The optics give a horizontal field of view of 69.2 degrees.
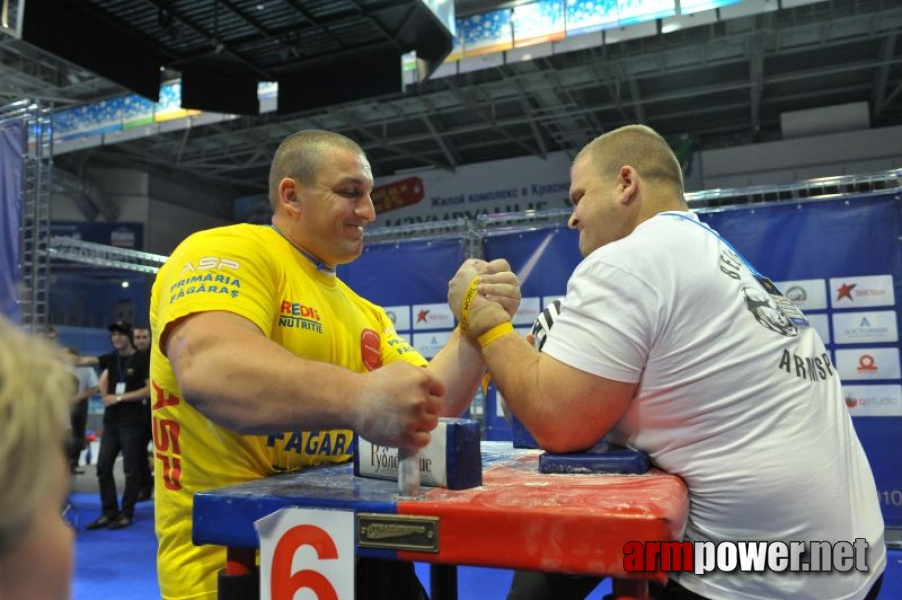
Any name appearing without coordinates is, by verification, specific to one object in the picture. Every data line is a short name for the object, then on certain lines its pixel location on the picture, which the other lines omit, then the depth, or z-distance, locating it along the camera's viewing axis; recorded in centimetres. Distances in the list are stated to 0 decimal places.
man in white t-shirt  108
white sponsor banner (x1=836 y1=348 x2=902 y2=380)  397
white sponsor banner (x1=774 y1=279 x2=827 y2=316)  416
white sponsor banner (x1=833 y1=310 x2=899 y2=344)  399
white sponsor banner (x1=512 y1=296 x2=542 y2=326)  481
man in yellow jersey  96
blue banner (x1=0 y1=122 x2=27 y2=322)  364
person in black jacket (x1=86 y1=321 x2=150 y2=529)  534
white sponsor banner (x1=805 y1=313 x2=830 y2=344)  411
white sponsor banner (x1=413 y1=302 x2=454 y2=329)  506
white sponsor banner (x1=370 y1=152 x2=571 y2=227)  1249
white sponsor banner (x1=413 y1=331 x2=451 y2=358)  504
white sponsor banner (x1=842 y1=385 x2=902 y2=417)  396
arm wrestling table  73
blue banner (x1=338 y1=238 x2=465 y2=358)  509
